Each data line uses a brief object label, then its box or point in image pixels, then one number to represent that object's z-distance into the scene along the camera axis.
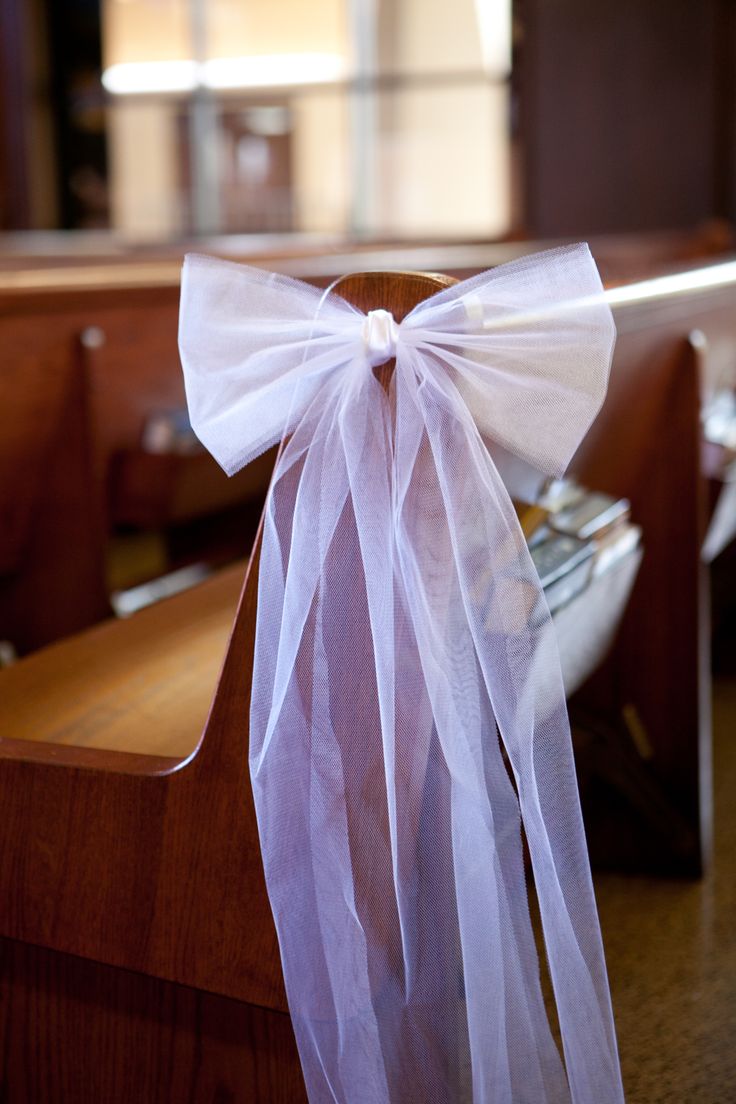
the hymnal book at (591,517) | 1.28
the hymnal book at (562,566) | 1.17
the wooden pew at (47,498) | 2.13
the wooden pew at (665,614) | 1.73
